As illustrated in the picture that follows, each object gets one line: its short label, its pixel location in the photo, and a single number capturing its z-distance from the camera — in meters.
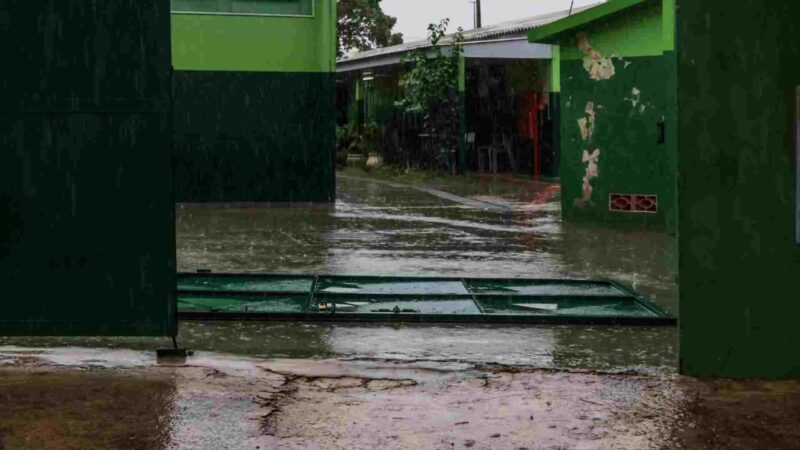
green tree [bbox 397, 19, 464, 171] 30.38
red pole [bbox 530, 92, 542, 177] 29.69
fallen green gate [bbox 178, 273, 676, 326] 9.14
